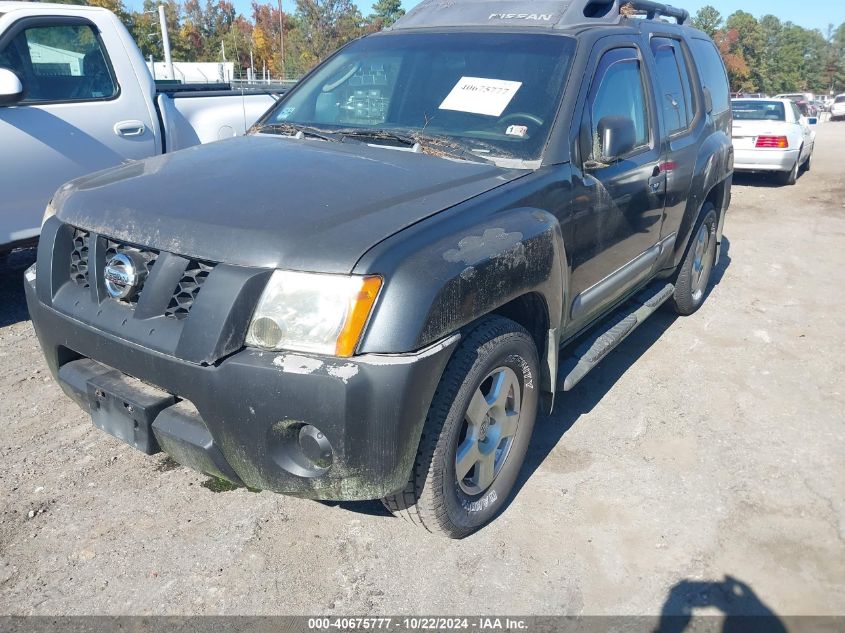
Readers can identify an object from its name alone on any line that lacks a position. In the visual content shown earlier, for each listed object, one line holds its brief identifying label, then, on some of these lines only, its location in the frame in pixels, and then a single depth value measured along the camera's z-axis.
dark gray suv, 2.11
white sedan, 11.39
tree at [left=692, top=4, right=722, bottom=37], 75.34
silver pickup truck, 4.43
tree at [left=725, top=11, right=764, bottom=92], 76.44
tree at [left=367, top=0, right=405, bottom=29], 69.69
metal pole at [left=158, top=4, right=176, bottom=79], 13.84
